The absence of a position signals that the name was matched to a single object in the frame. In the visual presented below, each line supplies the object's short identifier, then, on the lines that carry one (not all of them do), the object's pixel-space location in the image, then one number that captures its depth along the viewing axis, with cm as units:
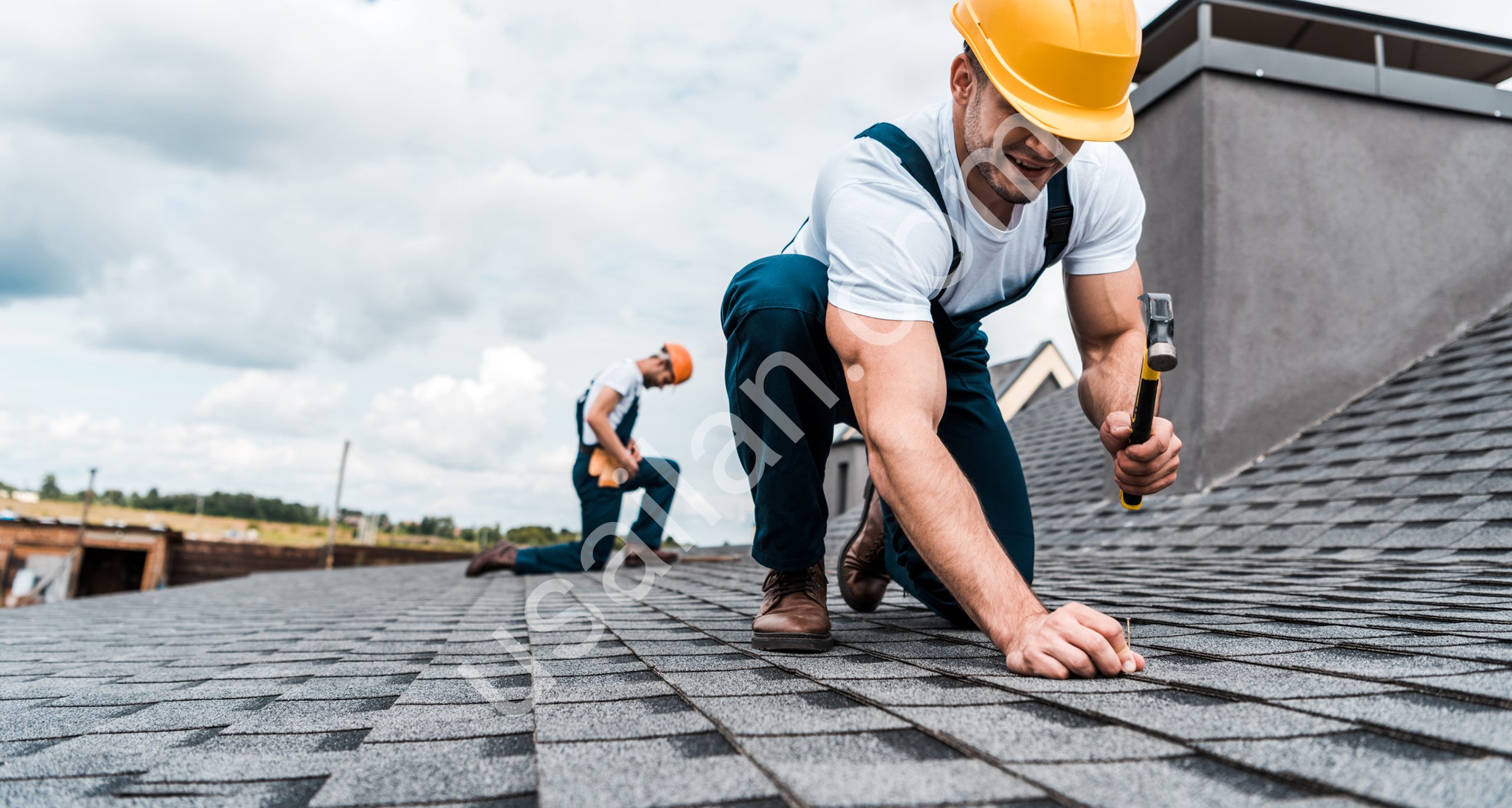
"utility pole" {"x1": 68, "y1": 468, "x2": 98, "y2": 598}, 1377
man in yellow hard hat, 132
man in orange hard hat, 482
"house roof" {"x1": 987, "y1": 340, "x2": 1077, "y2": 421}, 1000
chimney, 438
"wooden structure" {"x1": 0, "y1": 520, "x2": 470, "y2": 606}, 1350
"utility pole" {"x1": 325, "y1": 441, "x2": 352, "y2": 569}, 1672
